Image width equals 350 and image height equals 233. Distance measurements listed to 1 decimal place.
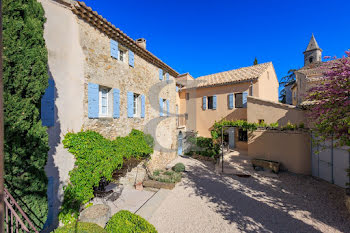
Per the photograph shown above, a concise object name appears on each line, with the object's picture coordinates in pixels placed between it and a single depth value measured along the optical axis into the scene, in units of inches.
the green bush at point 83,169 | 211.3
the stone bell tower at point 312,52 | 1147.3
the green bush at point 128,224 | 165.5
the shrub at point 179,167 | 431.5
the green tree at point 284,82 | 1319.3
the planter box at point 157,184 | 332.6
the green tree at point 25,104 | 138.9
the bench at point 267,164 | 396.2
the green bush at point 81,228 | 144.7
